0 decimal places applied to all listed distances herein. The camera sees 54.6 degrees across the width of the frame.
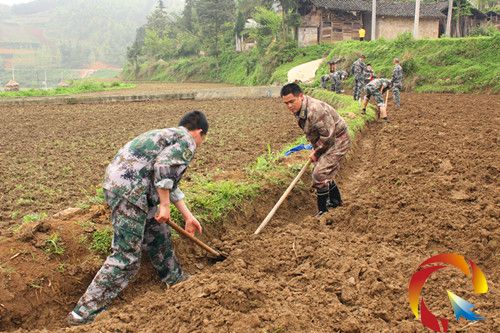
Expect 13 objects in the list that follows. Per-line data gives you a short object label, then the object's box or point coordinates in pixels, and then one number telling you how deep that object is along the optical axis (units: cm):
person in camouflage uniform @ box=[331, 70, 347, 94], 2236
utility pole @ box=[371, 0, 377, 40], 3114
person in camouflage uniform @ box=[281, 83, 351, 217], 593
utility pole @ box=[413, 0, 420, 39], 2783
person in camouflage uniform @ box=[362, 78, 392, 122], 1342
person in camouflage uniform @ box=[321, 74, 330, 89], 2328
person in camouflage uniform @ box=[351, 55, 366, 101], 1731
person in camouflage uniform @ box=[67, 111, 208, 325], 405
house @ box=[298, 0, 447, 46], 3734
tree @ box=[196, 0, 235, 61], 4981
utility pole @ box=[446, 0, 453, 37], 3025
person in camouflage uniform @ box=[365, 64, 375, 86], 1739
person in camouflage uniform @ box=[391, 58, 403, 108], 1549
